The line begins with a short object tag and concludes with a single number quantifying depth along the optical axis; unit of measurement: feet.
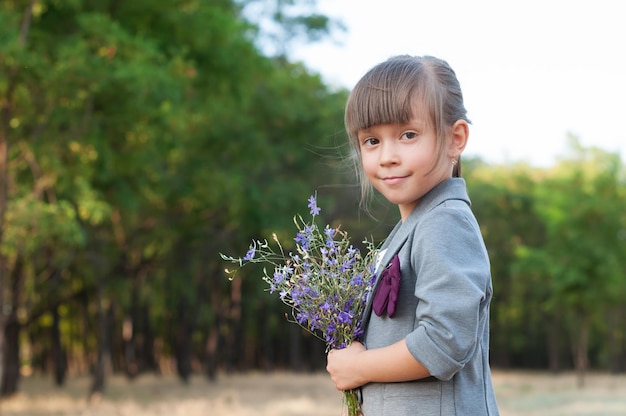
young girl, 6.71
